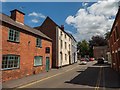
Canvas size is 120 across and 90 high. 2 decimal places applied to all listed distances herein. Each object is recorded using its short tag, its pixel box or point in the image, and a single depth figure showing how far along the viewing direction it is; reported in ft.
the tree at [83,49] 156.65
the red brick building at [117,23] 30.83
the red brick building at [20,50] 25.39
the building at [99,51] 146.58
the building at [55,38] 53.80
